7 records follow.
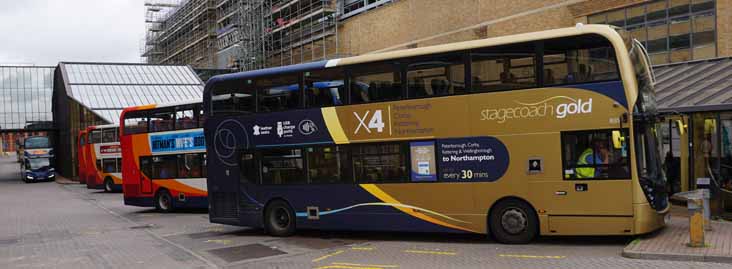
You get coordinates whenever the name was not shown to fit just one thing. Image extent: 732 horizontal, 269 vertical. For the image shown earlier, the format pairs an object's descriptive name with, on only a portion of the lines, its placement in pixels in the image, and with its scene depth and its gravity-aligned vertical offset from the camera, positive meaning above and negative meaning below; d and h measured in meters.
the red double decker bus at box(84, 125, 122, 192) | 36.91 -0.82
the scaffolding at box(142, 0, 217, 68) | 67.00 +12.21
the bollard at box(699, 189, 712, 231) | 11.37 -1.53
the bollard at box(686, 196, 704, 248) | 10.07 -1.51
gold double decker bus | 10.90 -0.16
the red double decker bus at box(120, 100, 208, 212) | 21.83 -0.56
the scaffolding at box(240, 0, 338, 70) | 54.81 +8.98
